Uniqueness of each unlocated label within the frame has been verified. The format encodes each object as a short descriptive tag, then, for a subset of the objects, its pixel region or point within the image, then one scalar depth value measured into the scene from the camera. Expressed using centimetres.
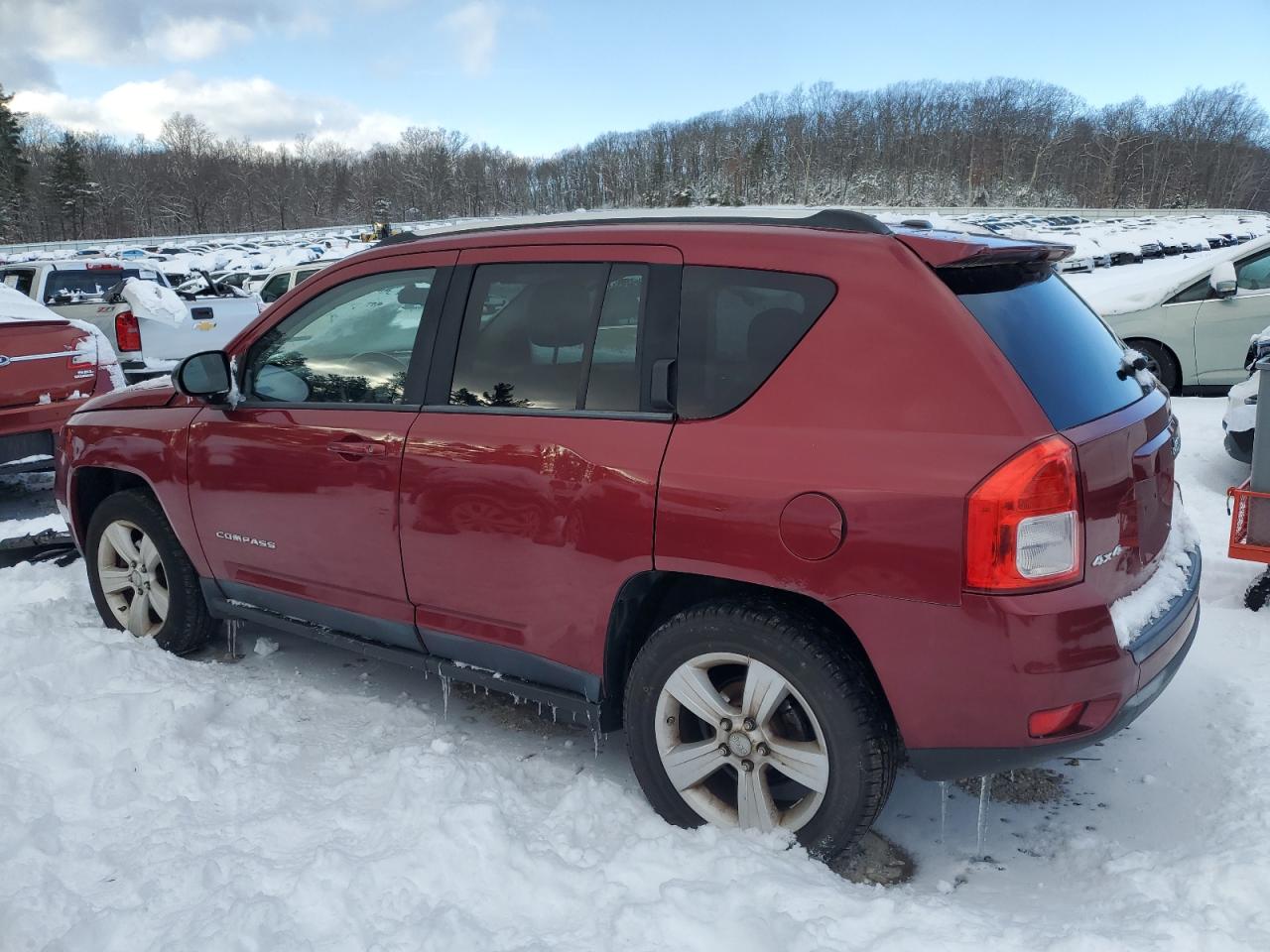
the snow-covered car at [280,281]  1889
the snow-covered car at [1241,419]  601
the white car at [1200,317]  913
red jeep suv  229
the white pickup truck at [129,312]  1110
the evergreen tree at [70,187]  9294
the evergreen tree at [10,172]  7988
